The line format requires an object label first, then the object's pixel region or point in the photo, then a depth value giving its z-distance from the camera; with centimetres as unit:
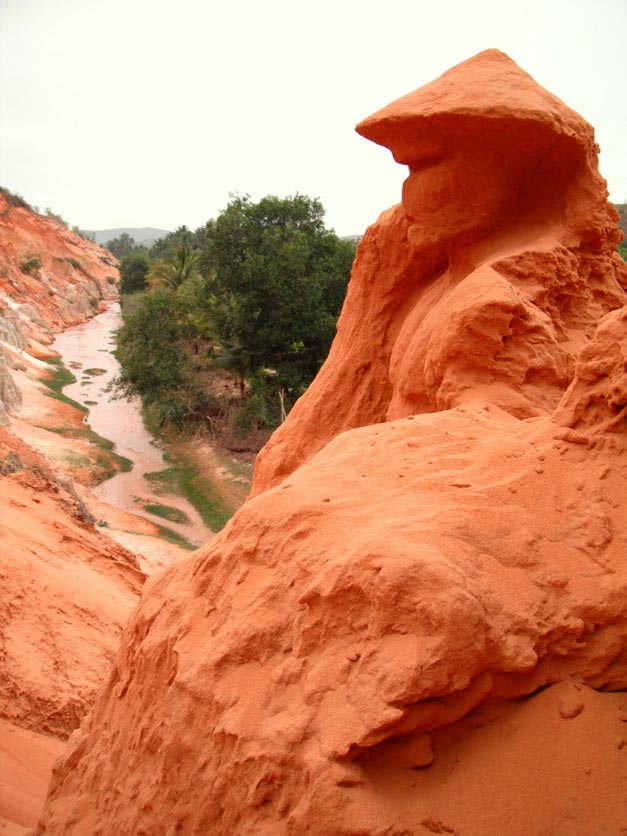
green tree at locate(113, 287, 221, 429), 2106
